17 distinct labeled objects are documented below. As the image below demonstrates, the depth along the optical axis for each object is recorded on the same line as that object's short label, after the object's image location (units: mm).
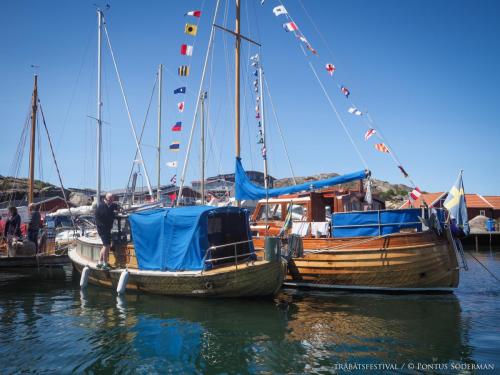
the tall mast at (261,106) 23855
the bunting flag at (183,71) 17609
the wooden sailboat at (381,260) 12438
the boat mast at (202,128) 28088
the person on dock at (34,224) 16547
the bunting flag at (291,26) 14914
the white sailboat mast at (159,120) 25344
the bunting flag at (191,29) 15906
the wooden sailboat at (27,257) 15922
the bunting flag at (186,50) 16562
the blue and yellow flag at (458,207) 13281
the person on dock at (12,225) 16094
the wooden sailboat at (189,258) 11414
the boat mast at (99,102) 17844
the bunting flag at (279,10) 14865
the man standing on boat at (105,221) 12856
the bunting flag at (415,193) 12254
